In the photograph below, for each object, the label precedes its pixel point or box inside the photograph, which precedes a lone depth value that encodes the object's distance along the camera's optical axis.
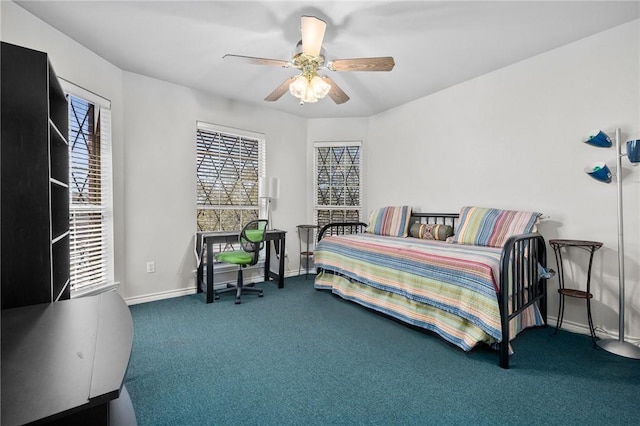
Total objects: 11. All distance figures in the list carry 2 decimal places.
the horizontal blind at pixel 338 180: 4.36
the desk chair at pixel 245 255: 3.09
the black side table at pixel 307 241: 4.20
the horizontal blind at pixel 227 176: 3.50
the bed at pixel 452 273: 1.89
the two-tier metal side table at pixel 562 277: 2.12
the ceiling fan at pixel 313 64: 1.93
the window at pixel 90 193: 2.46
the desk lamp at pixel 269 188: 3.71
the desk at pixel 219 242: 3.07
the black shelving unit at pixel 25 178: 1.12
